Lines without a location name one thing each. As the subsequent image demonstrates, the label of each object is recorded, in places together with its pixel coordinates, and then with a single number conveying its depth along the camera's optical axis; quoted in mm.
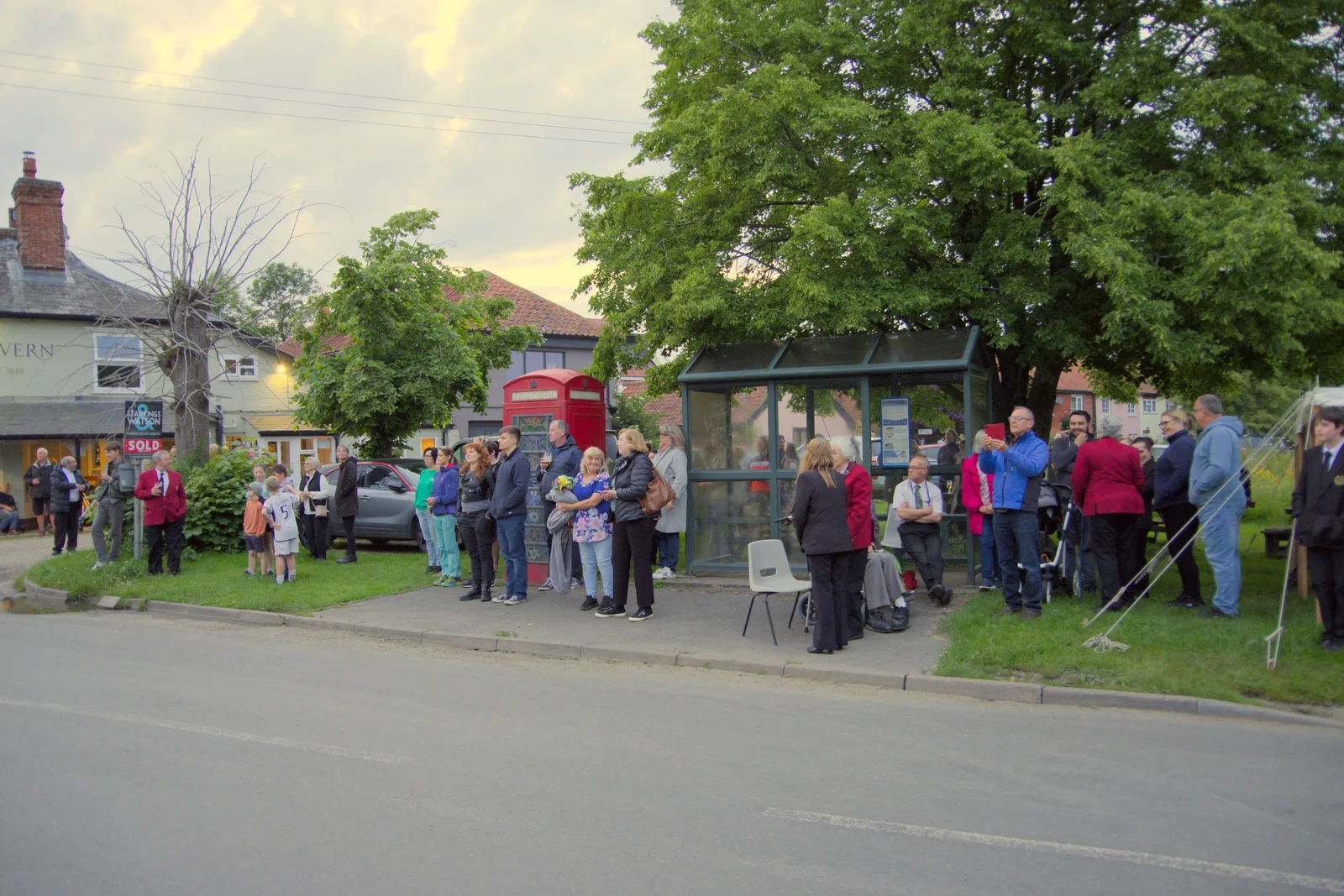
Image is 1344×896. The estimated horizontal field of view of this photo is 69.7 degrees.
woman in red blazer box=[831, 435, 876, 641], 8836
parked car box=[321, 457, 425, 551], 17250
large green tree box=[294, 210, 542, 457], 20859
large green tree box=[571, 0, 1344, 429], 11297
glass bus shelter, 11914
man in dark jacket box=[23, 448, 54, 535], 21709
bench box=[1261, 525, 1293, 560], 12297
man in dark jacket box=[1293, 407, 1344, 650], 7301
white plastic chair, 9047
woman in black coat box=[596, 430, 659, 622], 10070
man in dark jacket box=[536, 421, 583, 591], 11320
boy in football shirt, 13141
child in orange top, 13297
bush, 15367
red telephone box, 12398
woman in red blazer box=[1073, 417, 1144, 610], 9078
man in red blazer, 13273
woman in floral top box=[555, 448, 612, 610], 10617
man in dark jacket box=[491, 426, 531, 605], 10945
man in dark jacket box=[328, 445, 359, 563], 15109
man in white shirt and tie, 10305
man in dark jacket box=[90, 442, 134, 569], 14164
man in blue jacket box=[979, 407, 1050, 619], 8938
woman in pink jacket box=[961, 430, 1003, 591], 10625
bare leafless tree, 17703
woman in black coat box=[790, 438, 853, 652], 8391
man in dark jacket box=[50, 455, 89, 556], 17156
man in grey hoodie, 8469
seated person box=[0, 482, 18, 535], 23594
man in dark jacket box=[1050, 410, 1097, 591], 10133
